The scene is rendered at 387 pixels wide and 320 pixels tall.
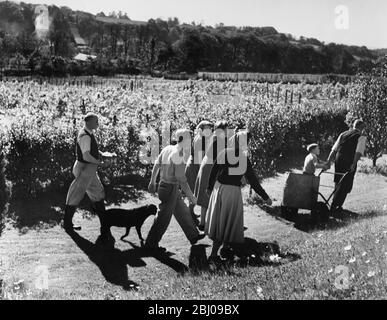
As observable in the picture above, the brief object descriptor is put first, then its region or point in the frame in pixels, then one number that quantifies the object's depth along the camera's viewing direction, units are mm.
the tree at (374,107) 15828
